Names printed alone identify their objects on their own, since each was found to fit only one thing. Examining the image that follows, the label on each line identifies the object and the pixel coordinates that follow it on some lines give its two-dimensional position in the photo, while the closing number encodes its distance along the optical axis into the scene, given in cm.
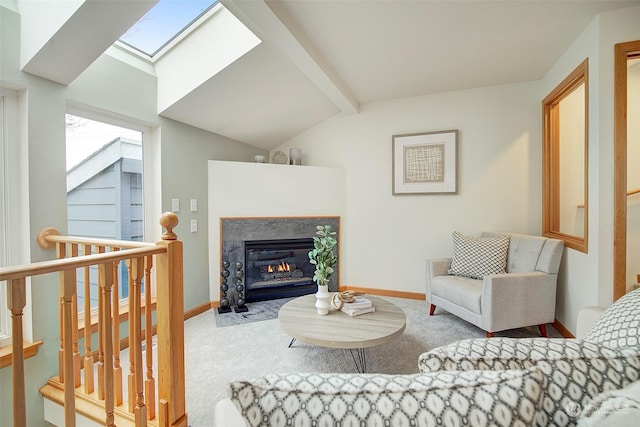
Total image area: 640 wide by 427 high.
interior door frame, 189
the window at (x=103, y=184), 207
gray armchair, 221
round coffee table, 161
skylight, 221
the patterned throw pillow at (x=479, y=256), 266
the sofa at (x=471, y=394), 46
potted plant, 197
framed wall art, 329
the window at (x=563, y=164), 264
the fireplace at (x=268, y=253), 317
